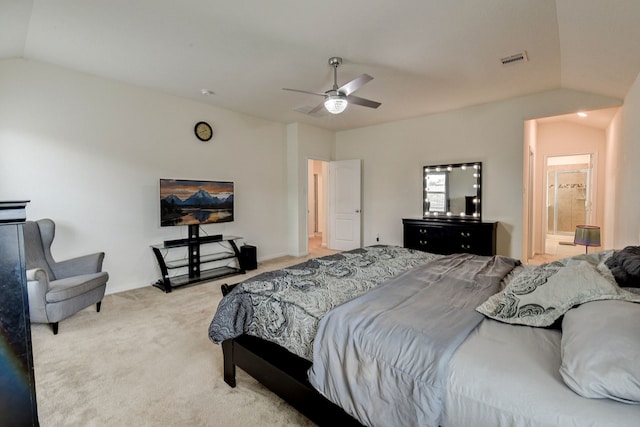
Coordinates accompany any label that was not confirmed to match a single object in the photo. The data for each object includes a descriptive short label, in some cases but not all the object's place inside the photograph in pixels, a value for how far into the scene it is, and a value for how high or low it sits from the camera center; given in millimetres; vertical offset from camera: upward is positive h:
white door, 6375 -57
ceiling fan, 2957 +1125
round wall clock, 4668 +1164
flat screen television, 4121 +37
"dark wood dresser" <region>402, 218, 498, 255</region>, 4543 -565
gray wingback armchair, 2652 -735
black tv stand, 4109 -848
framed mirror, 4980 +169
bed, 943 -587
